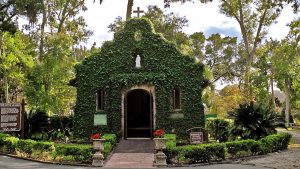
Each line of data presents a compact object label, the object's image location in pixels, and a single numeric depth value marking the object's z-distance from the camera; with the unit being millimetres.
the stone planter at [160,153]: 15263
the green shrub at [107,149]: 16469
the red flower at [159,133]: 15816
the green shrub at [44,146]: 16562
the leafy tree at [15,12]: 29141
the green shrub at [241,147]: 16375
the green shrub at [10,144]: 17953
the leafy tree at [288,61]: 32334
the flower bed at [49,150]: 15727
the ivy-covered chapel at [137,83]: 21953
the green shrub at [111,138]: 18453
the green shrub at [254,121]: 19594
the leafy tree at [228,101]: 42612
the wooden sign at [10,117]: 17859
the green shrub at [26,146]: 16912
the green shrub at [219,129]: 22719
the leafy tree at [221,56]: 53188
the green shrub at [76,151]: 15680
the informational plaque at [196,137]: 17797
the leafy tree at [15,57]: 31828
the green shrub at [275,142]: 17627
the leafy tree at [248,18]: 35719
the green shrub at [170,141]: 15850
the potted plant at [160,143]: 15508
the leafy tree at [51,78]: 30453
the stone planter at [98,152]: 15326
